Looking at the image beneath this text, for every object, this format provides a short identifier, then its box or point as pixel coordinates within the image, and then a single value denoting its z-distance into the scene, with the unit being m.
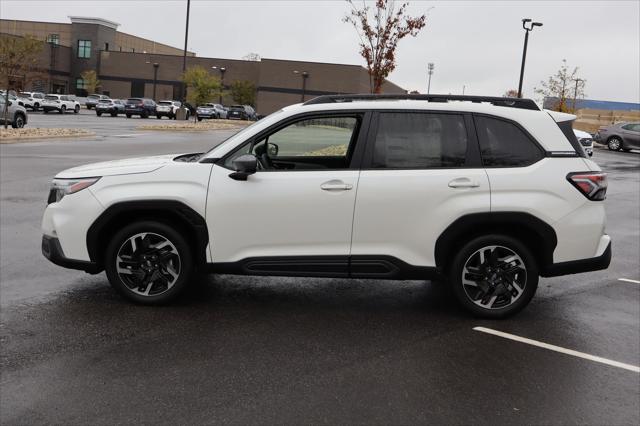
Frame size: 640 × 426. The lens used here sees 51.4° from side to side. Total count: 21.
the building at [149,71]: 79.44
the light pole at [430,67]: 84.56
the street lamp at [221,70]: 83.88
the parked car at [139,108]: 56.66
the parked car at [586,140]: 23.73
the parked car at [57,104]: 54.12
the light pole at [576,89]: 61.66
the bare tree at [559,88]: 58.78
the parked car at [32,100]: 55.03
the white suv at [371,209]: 5.48
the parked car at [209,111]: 60.06
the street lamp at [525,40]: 34.02
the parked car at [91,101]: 71.12
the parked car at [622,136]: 37.03
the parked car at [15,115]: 28.48
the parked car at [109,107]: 56.60
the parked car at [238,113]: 64.75
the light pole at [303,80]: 79.44
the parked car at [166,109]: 57.31
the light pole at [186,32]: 46.71
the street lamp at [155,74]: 86.19
